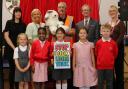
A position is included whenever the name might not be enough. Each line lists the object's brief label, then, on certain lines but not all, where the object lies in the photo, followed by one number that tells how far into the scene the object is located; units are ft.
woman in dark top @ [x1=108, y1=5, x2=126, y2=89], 12.46
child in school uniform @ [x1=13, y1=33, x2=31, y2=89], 12.00
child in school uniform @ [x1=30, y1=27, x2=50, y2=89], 11.86
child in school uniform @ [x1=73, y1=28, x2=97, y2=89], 12.07
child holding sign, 11.91
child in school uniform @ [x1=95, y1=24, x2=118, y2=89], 11.84
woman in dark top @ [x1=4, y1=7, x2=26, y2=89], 12.51
